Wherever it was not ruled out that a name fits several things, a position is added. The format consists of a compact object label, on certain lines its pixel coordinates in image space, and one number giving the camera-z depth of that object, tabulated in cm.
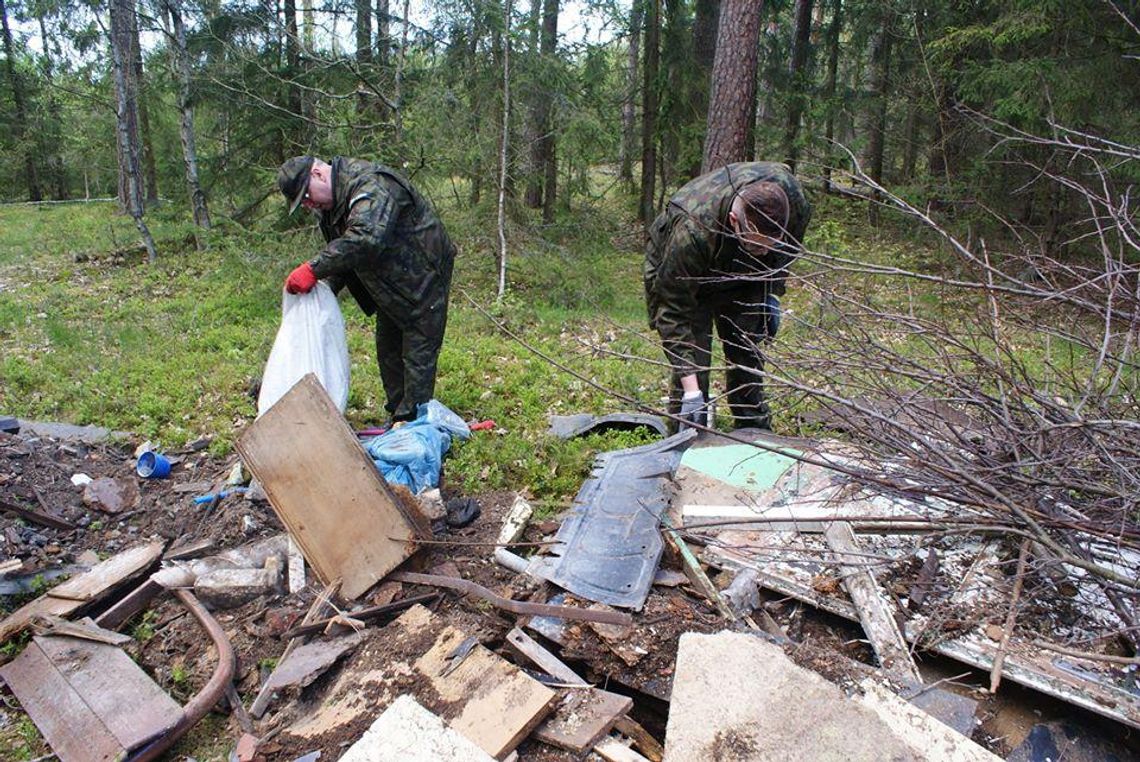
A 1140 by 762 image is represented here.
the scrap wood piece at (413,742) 187
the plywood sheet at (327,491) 287
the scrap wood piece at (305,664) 231
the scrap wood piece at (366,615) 260
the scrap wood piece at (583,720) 199
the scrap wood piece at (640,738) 201
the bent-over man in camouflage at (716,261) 326
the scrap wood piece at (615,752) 193
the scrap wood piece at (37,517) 329
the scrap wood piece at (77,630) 256
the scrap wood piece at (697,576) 247
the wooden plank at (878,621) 221
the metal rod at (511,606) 243
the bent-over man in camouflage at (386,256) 371
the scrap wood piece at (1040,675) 199
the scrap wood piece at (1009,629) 204
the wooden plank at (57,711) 215
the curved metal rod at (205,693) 218
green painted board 322
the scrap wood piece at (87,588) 266
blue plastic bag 357
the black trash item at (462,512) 332
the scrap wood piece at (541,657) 226
